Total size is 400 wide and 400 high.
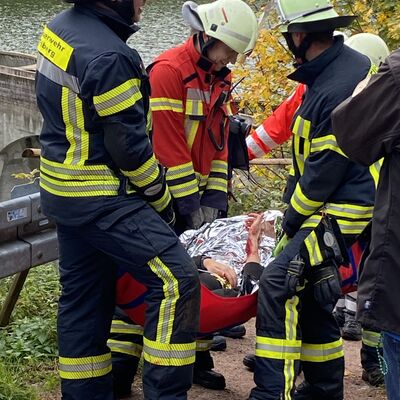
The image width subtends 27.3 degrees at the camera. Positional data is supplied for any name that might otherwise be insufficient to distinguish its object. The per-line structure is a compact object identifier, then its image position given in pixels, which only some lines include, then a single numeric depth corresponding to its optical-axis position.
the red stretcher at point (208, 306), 3.75
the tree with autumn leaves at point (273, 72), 8.33
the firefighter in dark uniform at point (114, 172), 3.29
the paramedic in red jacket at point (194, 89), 4.30
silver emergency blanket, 4.24
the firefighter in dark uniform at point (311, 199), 3.75
